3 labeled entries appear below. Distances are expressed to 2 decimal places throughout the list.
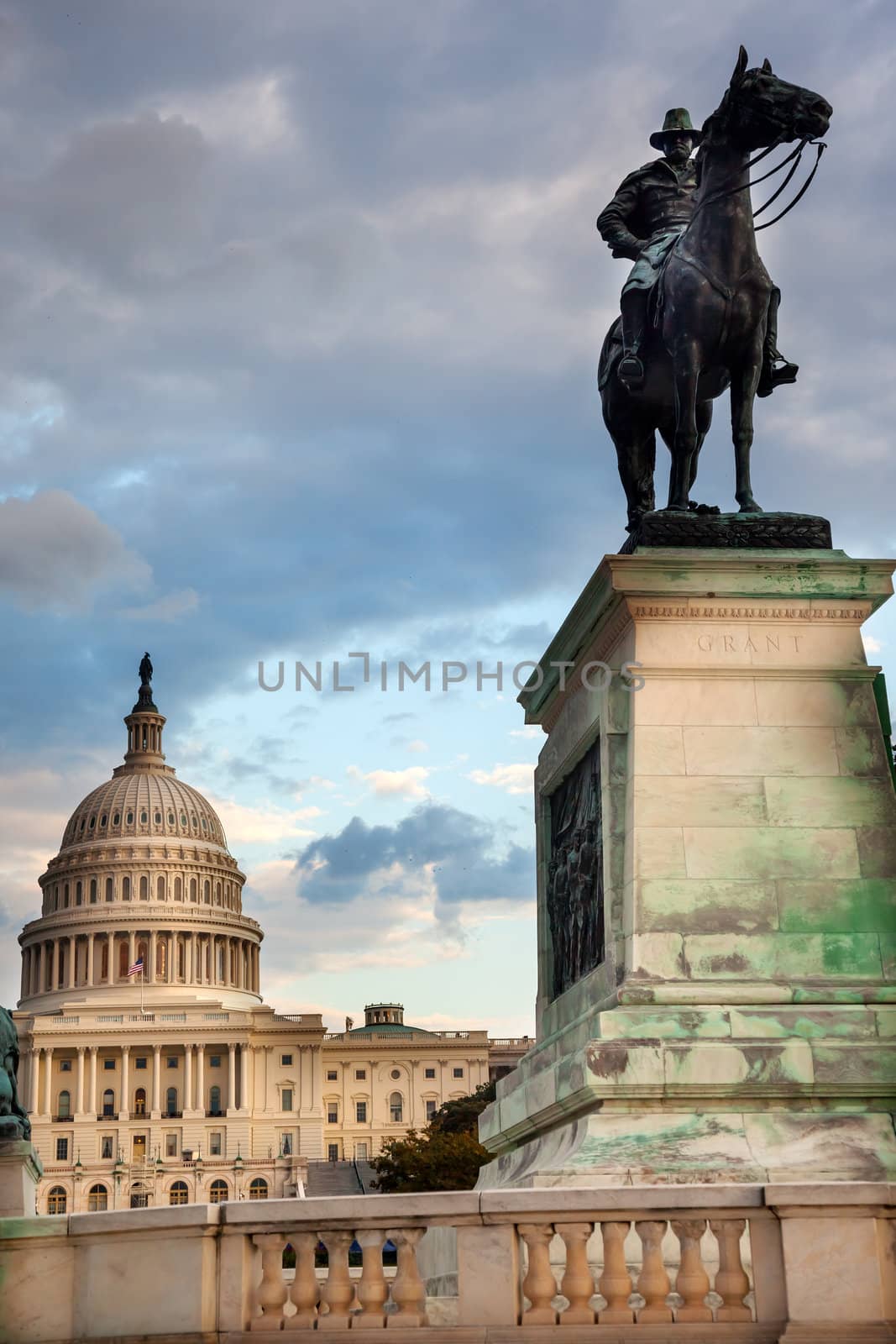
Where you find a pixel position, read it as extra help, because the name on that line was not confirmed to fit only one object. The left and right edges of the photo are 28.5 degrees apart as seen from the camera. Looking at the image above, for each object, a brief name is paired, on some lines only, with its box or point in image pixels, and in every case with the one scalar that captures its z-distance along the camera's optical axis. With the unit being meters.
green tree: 82.81
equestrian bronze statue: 14.22
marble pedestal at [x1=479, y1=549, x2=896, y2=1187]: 11.84
